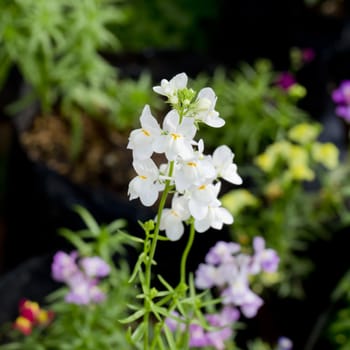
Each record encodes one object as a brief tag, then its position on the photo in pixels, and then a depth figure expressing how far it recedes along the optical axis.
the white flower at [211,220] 0.38
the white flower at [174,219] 0.38
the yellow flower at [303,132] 0.69
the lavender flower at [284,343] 0.58
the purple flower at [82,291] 0.52
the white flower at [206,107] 0.36
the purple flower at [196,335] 0.50
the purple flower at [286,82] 0.72
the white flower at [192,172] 0.35
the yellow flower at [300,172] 0.67
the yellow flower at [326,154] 0.69
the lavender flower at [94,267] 0.53
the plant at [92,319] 0.54
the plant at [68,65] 0.67
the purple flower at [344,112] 0.67
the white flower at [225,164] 0.39
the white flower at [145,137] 0.36
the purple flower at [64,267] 0.53
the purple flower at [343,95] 0.68
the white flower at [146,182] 0.36
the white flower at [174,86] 0.35
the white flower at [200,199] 0.36
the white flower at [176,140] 0.35
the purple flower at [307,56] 0.79
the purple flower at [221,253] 0.48
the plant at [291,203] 0.69
